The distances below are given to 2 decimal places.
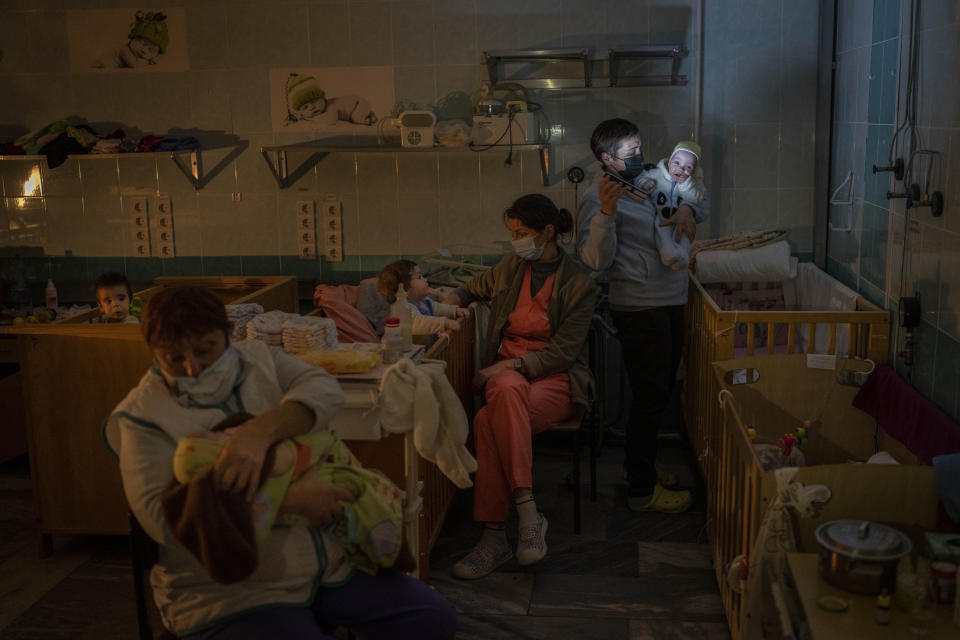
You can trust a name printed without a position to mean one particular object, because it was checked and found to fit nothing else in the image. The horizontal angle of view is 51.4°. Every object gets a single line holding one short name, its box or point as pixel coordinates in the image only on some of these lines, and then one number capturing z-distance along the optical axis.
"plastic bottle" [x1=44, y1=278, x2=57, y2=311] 5.21
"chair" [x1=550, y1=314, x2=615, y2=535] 3.91
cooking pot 2.04
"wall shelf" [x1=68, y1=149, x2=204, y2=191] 5.18
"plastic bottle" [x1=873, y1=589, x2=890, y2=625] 1.96
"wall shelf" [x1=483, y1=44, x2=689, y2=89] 4.71
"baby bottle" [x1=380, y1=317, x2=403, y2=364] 3.03
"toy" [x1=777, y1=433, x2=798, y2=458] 3.16
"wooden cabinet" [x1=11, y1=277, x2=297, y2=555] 3.61
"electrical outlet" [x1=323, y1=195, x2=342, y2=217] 5.21
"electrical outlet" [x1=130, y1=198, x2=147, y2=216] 5.32
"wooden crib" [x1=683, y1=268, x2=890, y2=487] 3.55
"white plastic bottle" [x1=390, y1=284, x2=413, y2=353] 3.19
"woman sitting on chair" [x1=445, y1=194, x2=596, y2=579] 3.68
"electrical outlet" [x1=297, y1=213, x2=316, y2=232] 5.24
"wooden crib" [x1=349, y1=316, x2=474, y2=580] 3.28
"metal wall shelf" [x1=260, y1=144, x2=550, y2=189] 4.88
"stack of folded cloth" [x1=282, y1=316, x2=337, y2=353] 3.05
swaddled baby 1.92
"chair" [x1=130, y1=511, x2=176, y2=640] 2.28
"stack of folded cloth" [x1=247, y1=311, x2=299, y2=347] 3.13
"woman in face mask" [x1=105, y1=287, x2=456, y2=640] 2.00
